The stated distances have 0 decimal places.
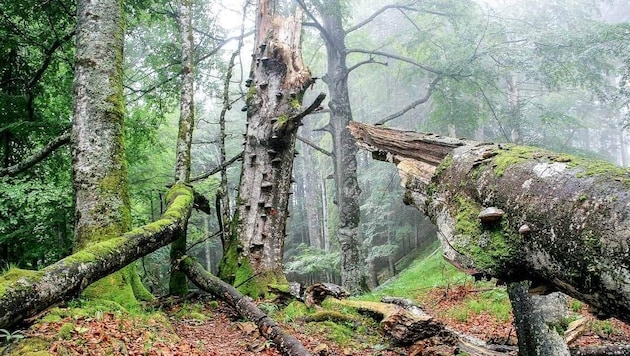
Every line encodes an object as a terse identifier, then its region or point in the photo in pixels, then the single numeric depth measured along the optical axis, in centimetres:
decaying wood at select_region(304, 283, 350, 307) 619
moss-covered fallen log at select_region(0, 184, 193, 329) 266
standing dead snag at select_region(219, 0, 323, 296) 640
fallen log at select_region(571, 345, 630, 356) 516
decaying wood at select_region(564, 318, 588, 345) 626
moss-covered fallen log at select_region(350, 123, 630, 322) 157
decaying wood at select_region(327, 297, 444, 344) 489
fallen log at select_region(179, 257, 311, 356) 391
